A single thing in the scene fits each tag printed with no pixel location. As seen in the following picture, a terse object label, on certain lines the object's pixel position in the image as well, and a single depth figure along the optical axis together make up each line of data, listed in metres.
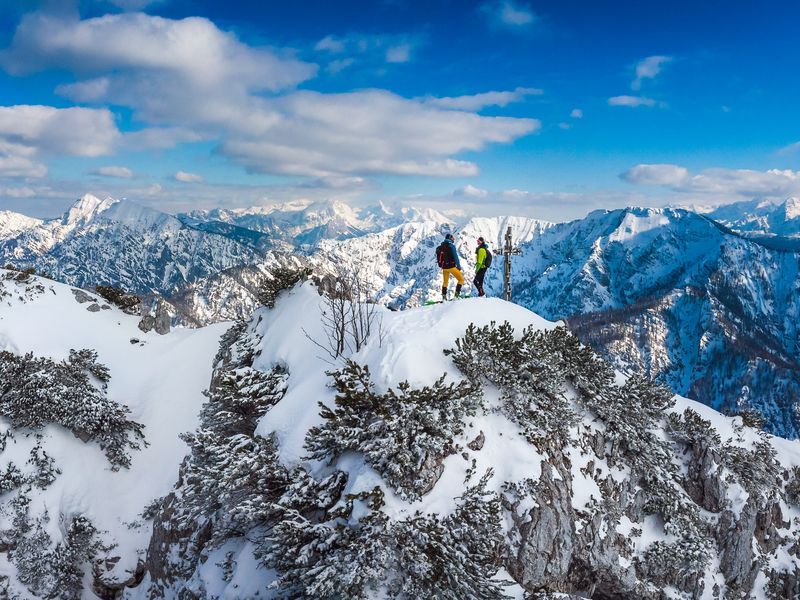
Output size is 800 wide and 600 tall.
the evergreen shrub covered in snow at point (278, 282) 26.08
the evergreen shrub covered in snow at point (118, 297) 45.06
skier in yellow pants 20.39
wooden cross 23.97
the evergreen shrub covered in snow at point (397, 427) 11.20
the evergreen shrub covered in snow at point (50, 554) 21.11
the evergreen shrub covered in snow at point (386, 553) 9.17
